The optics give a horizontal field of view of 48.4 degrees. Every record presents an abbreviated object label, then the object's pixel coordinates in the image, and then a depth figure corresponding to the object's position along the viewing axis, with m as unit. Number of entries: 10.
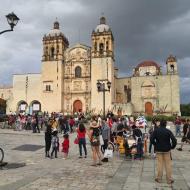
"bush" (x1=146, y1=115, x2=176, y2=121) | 26.18
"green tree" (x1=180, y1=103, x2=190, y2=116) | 48.27
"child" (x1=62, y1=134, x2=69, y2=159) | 8.32
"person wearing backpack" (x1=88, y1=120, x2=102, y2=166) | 7.08
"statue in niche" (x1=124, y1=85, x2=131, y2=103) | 34.38
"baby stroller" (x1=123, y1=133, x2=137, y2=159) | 8.11
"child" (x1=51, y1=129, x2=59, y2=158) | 8.43
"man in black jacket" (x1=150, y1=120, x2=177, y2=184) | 5.26
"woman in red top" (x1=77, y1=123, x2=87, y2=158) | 8.08
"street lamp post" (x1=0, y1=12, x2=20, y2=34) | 6.88
